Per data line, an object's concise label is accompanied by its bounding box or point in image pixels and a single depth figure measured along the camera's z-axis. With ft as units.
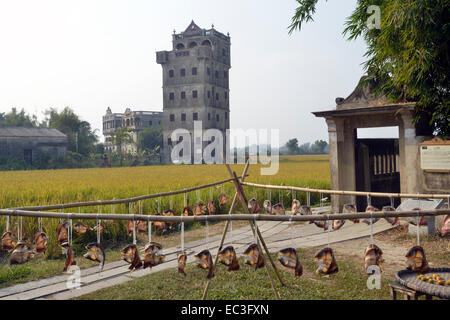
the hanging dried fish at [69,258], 12.15
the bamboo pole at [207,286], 14.58
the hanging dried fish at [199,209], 19.24
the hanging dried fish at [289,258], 11.53
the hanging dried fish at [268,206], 18.56
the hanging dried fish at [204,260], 11.37
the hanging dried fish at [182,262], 11.51
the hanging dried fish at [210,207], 20.07
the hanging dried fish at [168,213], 16.69
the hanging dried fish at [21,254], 12.82
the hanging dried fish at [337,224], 14.82
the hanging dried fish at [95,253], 12.06
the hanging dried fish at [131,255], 11.49
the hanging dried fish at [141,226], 16.67
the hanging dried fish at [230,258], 11.51
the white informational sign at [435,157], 26.71
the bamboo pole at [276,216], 10.94
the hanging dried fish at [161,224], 16.75
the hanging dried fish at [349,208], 16.18
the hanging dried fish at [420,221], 14.19
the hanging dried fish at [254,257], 11.28
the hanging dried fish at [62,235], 13.79
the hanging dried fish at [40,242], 13.64
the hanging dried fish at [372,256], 11.33
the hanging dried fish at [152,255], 11.43
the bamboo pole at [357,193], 15.07
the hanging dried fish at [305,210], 16.72
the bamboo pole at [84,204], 14.89
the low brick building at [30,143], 121.80
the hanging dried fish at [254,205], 18.97
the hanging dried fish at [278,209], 17.99
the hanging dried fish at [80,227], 14.76
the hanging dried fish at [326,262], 11.46
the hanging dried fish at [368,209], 15.74
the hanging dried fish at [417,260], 11.18
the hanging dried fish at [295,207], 17.57
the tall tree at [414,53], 25.44
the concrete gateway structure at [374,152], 28.76
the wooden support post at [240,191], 15.33
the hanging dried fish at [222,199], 21.33
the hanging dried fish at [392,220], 14.35
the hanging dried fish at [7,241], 13.96
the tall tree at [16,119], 184.96
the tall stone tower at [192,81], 170.30
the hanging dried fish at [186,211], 18.04
